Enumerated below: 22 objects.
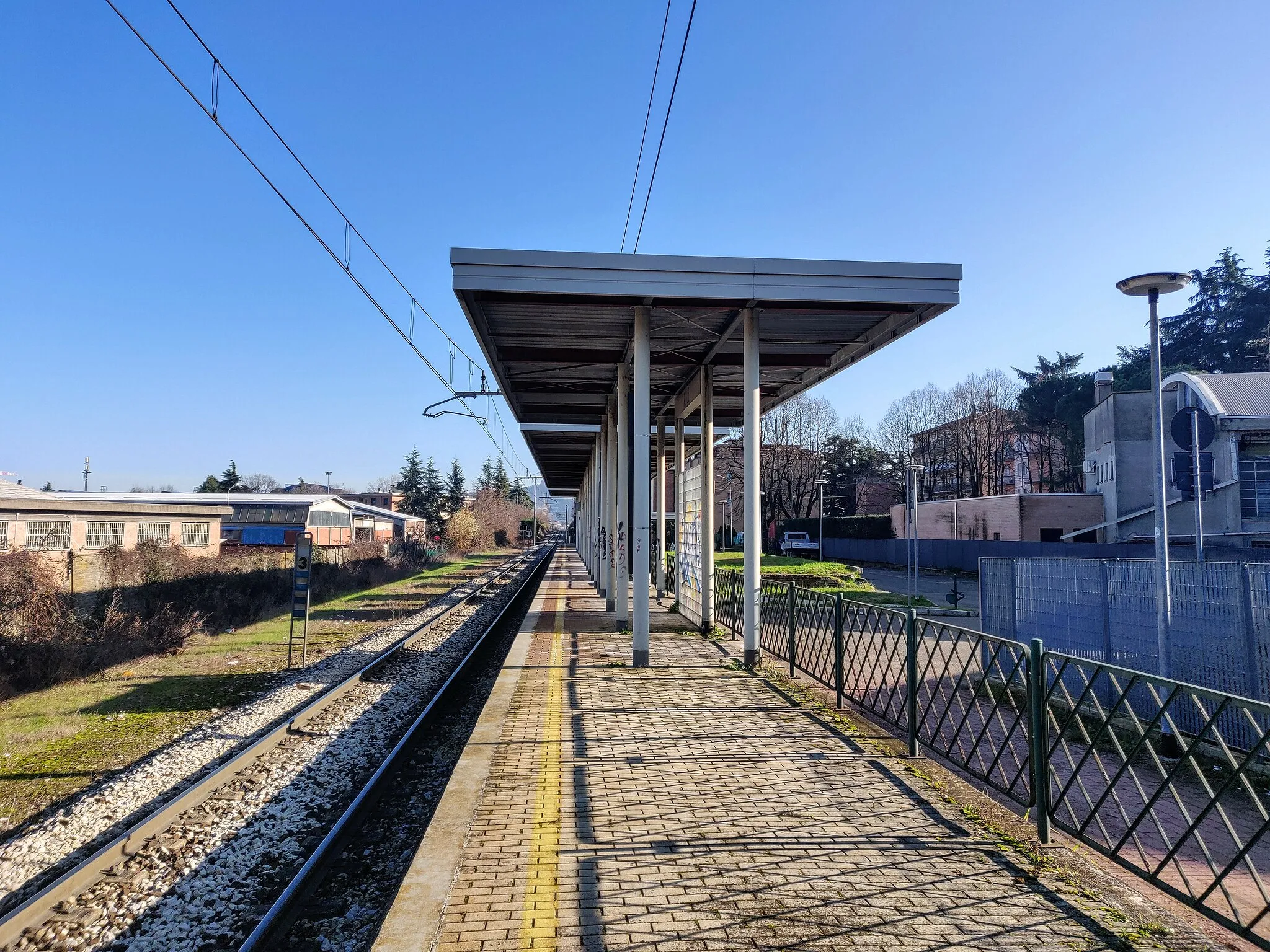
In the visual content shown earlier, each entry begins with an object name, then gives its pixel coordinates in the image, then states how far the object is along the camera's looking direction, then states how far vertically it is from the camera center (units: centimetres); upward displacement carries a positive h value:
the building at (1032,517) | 3756 +47
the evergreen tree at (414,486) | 8406 +468
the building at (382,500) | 10244 +393
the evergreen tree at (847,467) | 6456 +503
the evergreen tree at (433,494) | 8088 +360
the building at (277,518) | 5228 +68
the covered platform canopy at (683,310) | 1005 +318
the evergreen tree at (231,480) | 9269 +579
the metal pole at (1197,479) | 1012 +63
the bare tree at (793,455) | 6066 +565
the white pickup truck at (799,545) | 5419 -126
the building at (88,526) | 2067 +9
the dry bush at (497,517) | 7462 +117
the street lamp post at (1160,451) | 842 +85
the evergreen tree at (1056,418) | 4856 +716
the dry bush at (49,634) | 1255 -191
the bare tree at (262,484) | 13375 +809
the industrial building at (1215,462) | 2325 +228
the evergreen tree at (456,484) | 8181 +470
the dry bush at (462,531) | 5954 -23
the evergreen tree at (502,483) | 11241 +679
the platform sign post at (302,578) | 1375 -92
